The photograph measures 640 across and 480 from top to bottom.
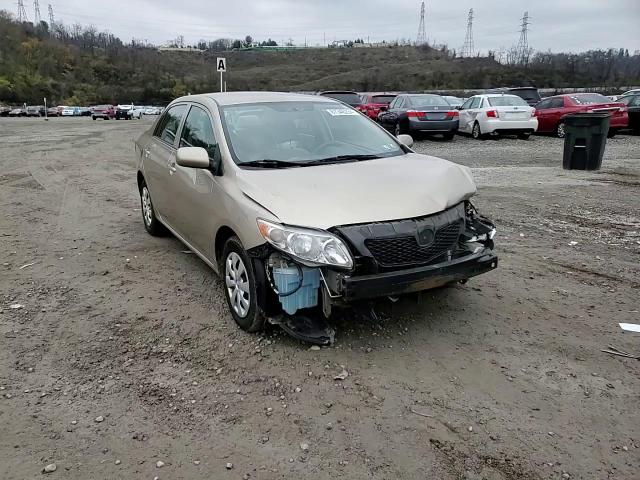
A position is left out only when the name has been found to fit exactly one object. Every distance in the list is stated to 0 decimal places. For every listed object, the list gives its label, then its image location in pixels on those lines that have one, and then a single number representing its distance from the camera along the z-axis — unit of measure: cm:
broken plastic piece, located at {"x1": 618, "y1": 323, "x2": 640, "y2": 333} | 411
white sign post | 2084
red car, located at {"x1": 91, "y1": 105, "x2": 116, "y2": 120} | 5009
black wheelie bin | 1136
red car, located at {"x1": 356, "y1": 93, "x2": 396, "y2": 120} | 2134
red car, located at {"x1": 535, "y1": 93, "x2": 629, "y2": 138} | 1777
